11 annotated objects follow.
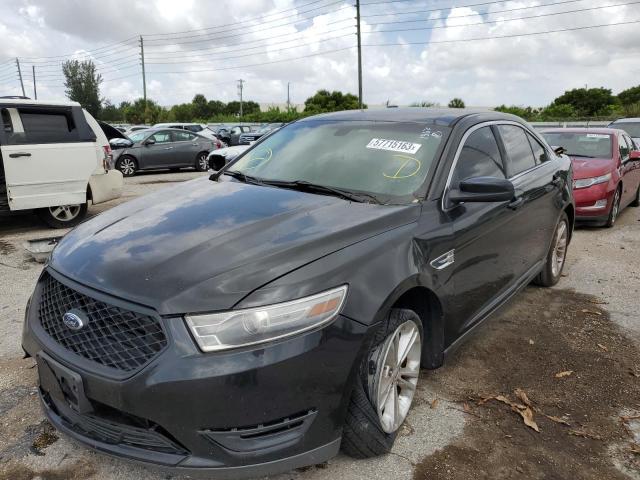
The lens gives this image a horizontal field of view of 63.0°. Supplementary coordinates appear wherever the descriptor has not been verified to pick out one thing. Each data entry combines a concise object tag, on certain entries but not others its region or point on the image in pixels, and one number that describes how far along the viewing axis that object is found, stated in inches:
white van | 263.9
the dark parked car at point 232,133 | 1017.2
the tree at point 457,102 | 1505.3
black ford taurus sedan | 74.9
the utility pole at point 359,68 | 1409.9
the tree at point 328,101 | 2087.8
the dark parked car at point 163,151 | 590.9
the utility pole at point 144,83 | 2159.7
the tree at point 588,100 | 1808.6
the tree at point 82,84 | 2337.6
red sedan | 293.7
